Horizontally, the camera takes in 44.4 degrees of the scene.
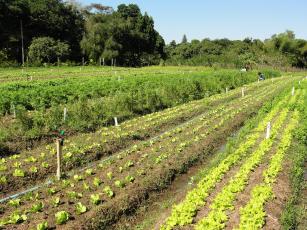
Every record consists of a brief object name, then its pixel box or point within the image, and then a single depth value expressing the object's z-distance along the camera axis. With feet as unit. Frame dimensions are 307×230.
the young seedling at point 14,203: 26.91
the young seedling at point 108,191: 28.40
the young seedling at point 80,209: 25.53
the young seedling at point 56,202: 26.55
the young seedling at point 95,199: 26.91
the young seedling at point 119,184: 30.32
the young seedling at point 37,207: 25.50
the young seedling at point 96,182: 30.42
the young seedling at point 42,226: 22.93
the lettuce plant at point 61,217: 24.13
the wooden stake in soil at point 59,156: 31.86
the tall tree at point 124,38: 203.00
